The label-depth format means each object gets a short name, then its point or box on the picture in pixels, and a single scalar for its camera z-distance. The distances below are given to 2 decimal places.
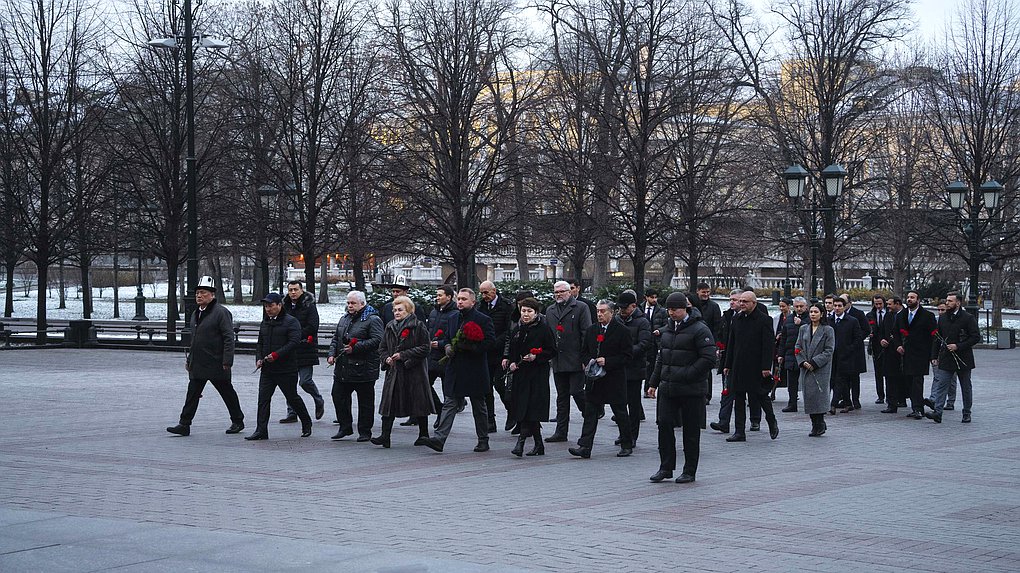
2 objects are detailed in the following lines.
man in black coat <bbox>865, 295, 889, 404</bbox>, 18.50
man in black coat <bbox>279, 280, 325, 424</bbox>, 14.95
